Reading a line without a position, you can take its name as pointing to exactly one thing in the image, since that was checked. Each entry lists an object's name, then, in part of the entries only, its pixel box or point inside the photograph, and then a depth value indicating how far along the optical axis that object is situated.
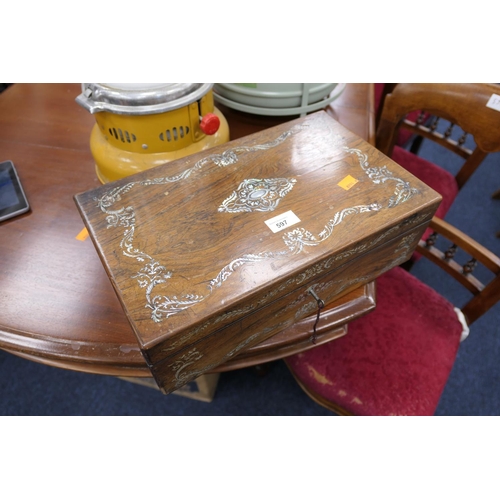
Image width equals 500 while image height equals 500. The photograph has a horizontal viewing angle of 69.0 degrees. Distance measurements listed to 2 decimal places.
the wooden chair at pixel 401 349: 0.87
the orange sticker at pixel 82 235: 0.82
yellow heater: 0.73
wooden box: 0.57
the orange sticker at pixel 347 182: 0.73
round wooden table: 0.67
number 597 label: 0.66
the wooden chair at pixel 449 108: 0.90
